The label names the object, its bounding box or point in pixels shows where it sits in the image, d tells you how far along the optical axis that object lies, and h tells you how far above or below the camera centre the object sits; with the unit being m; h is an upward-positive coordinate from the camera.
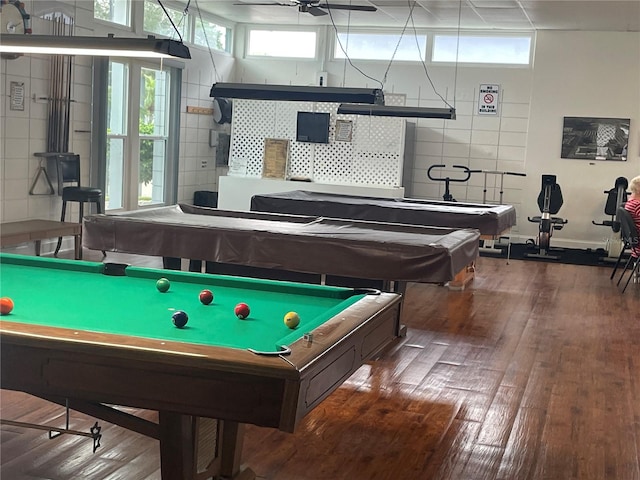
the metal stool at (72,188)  7.87 -0.49
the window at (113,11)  8.80 +1.41
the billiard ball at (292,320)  2.75 -0.57
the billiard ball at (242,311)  2.88 -0.58
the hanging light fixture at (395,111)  7.43 +0.42
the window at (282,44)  11.58 +1.50
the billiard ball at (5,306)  2.71 -0.57
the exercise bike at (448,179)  10.45 -0.26
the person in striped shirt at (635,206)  7.98 -0.35
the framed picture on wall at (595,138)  10.51 +0.38
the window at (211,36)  10.95 +1.50
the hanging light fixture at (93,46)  3.58 +0.41
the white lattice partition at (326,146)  10.38 +0.08
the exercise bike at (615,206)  9.99 -0.46
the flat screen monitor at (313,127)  10.53 +0.31
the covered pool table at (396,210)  7.21 -0.51
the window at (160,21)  9.79 +1.49
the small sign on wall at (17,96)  7.49 +0.34
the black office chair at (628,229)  7.71 -0.56
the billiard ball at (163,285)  3.30 -0.58
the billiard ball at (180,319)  2.69 -0.58
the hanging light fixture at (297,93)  6.62 +0.47
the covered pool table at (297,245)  4.73 -0.58
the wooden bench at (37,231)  6.75 -0.83
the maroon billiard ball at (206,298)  3.11 -0.58
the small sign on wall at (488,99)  10.87 +0.82
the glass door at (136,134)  9.38 +0.07
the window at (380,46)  11.12 +1.48
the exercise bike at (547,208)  9.88 -0.52
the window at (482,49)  10.82 +1.48
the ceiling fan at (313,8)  6.32 +1.12
